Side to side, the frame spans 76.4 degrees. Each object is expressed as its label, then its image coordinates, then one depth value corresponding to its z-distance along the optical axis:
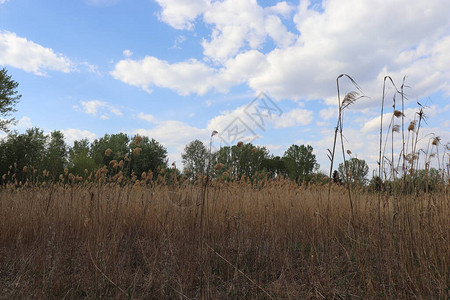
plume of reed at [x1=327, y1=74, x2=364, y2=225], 1.83
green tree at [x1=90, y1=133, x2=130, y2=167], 33.58
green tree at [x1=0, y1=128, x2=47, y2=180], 19.65
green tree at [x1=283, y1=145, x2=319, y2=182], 38.16
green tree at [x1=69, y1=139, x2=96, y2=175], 24.86
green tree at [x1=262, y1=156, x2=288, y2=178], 44.86
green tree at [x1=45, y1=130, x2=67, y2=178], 29.63
